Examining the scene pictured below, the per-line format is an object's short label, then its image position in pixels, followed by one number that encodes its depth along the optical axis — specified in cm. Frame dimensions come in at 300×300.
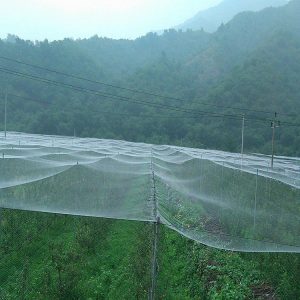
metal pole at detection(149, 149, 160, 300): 451
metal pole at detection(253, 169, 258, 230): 612
